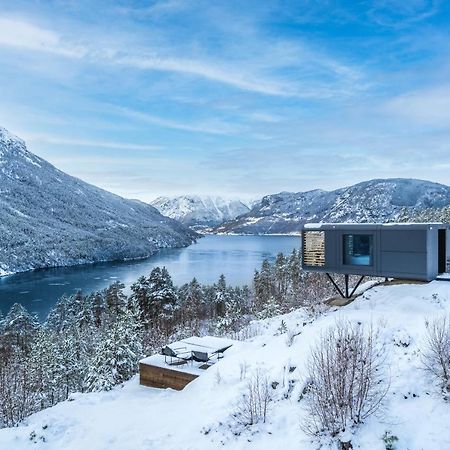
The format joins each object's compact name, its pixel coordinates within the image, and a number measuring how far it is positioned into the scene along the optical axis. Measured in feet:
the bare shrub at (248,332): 75.48
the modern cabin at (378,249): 45.03
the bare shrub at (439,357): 25.36
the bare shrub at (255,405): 28.17
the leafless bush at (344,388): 23.85
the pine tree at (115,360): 72.64
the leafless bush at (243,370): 34.59
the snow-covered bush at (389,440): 22.40
